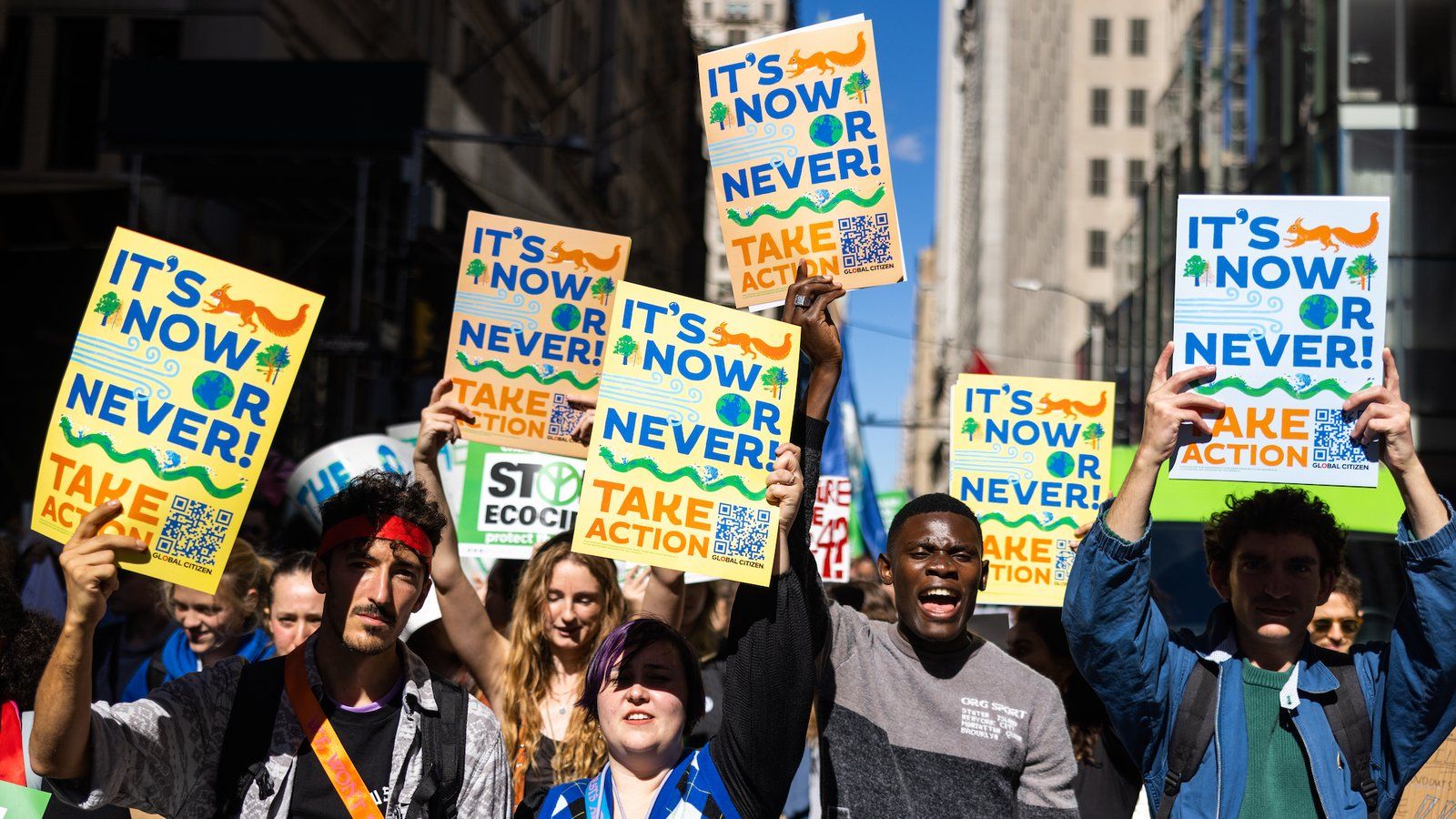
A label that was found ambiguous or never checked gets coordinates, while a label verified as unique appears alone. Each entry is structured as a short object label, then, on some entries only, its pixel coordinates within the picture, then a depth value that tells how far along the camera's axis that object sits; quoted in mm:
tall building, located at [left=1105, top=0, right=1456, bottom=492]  20234
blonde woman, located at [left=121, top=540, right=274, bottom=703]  6000
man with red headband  3141
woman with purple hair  3387
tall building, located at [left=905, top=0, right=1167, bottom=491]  62781
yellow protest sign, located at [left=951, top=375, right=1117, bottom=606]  6074
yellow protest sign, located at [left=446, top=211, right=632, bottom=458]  5496
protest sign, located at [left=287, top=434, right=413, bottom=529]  8258
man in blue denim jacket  3516
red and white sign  8297
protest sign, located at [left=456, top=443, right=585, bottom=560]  6891
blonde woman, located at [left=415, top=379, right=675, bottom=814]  4355
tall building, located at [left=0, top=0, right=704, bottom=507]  14906
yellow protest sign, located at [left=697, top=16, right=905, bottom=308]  5004
